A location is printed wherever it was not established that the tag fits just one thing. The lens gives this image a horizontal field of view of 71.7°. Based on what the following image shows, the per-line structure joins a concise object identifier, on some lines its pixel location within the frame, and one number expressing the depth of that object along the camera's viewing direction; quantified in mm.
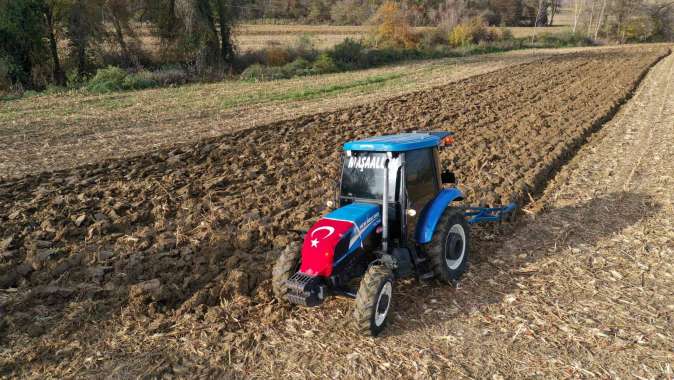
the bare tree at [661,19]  59531
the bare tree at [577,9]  62550
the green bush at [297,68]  26736
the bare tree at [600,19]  59262
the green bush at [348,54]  31141
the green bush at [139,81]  21500
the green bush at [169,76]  22855
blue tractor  4262
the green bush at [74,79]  21719
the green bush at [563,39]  49312
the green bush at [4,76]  20547
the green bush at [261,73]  25062
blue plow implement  6359
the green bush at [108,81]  20866
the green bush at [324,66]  28234
